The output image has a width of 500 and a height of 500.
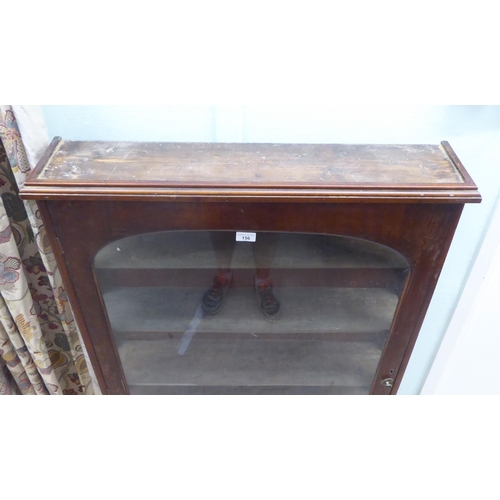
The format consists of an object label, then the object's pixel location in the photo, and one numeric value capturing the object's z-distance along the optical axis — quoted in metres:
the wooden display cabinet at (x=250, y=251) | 0.65
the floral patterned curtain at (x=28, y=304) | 0.79
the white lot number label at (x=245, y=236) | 0.72
